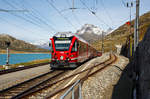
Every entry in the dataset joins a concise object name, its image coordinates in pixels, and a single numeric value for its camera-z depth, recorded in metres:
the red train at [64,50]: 16.00
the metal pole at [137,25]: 13.38
